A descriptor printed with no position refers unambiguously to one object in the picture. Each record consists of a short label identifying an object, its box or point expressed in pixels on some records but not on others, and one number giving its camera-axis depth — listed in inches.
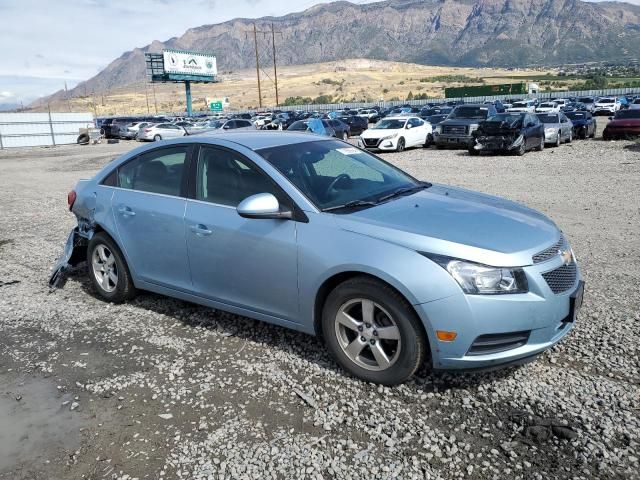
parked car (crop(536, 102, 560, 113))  1589.6
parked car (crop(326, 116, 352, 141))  1174.0
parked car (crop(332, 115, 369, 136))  1386.7
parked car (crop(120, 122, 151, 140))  1553.8
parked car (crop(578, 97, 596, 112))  1835.6
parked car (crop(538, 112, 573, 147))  835.6
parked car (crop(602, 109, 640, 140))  822.5
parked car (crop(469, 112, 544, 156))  710.5
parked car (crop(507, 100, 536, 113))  1588.6
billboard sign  2635.3
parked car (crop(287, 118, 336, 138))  1001.5
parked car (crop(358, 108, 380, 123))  1867.6
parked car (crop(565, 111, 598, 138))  960.9
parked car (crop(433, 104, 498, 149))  808.3
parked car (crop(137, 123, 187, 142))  1416.1
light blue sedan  128.5
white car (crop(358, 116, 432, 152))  825.5
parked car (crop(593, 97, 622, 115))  1791.5
